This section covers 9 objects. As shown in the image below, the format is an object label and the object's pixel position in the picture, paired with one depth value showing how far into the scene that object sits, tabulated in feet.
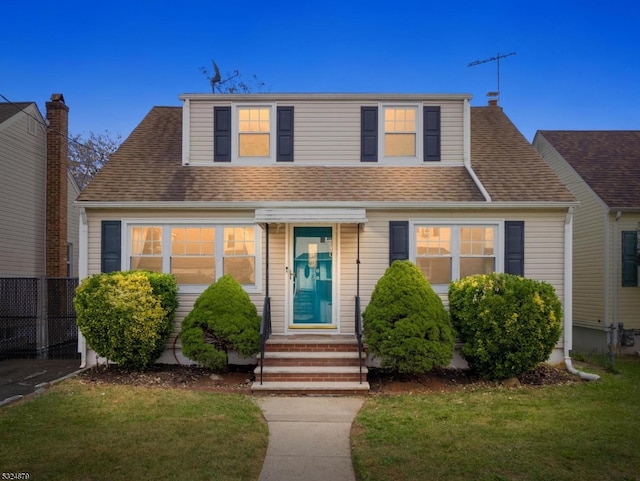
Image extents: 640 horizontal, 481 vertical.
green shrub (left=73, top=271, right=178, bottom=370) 26.96
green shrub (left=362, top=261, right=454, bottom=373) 26.11
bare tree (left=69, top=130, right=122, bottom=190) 87.66
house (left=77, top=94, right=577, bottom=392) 30.94
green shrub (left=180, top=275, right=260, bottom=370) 27.04
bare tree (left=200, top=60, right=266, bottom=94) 53.21
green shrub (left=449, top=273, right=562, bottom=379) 26.02
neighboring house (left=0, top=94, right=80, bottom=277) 42.75
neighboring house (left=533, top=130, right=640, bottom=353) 41.68
